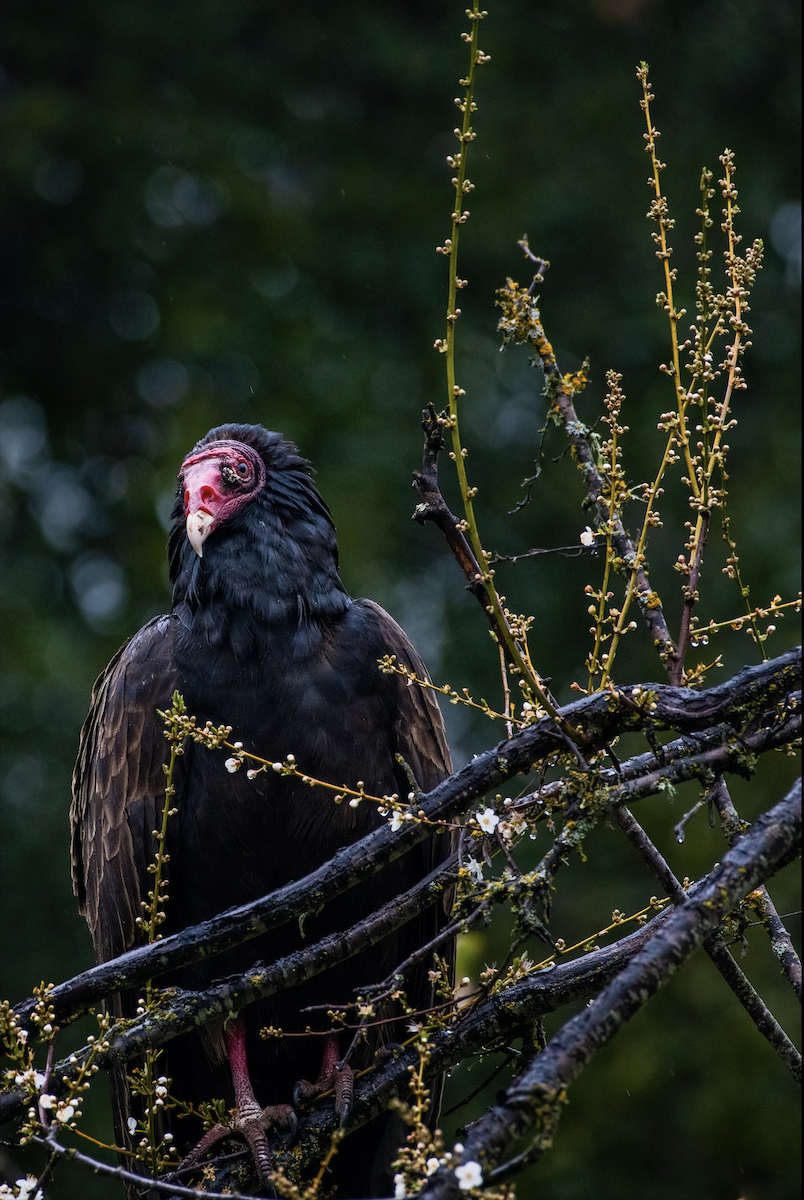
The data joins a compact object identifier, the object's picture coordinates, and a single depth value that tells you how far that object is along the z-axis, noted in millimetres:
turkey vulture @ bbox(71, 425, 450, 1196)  11709
